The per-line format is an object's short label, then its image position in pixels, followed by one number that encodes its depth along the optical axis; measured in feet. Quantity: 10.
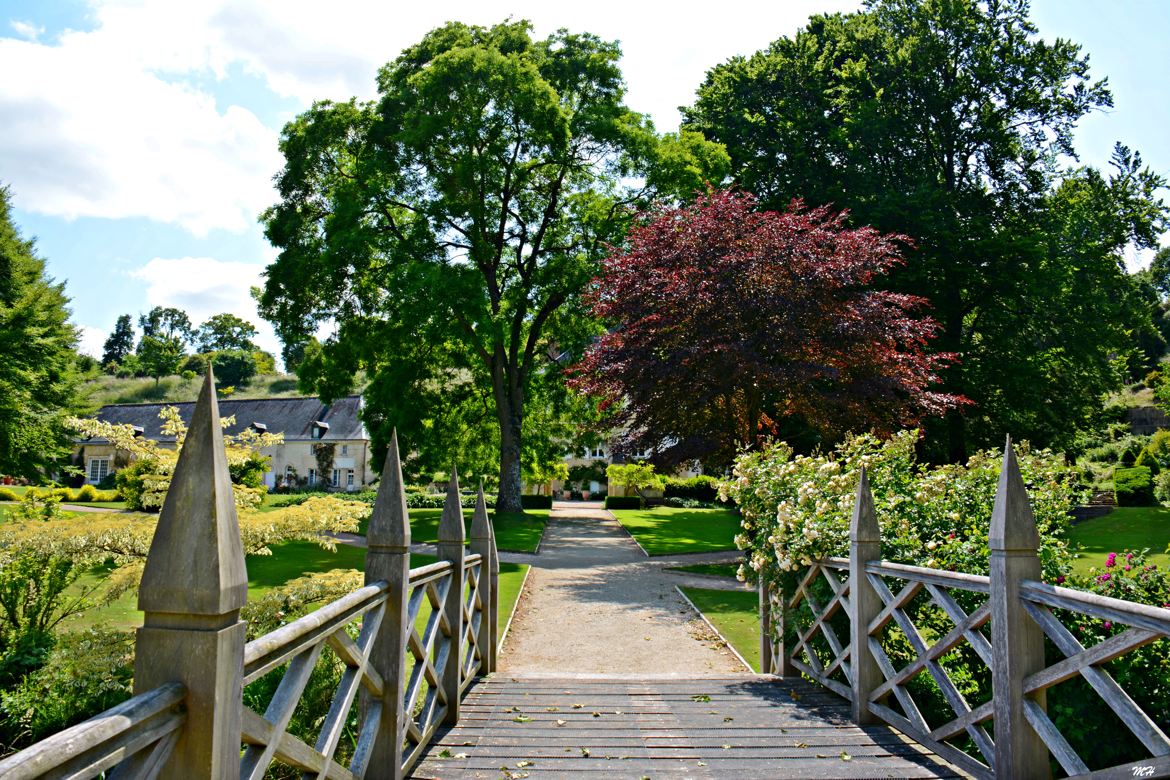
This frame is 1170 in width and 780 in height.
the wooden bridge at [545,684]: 7.47
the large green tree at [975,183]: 79.25
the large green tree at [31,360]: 94.53
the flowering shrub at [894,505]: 20.95
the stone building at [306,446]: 182.39
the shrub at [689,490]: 143.84
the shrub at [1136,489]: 84.64
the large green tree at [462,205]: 79.10
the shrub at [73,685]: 22.67
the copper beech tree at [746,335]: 48.85
